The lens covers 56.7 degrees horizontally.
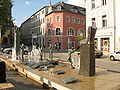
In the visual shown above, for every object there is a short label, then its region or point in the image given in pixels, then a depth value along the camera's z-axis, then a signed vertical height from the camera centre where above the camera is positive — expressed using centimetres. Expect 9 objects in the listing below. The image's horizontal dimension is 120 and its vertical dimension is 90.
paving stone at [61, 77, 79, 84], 452 -138
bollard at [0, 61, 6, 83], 454 -105
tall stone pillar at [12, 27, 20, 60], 1071 +35
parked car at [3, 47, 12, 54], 1886 -68
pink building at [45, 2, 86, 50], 2784 +546
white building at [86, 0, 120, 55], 1516 +371
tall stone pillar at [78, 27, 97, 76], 542 -41
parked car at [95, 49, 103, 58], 1471 -98
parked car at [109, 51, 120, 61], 1268 -109
